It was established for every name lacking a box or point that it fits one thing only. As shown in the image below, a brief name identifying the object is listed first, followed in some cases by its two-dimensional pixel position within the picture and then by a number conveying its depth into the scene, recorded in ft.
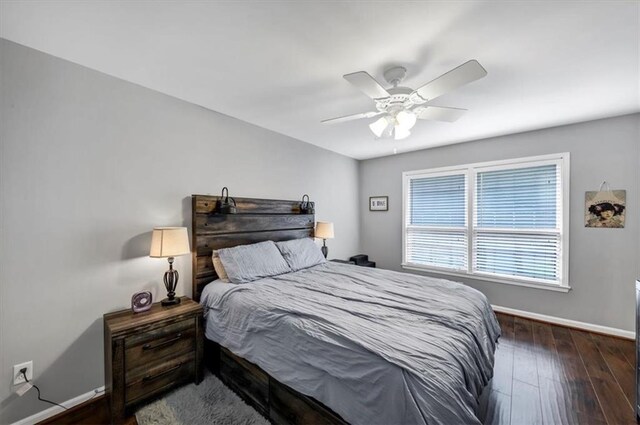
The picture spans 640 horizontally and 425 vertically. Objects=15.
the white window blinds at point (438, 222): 12.99
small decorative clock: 6.62
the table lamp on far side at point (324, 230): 12.40
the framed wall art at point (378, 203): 15.47
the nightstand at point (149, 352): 5.65
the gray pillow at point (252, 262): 8.16
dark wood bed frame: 5.03
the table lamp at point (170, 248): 6.75
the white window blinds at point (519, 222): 10.68
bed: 3.78
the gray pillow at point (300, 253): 10.09
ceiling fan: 5.16
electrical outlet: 5.42
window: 10.62
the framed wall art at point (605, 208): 9.33
